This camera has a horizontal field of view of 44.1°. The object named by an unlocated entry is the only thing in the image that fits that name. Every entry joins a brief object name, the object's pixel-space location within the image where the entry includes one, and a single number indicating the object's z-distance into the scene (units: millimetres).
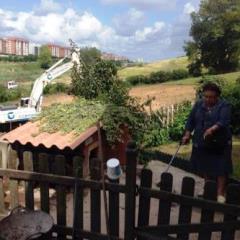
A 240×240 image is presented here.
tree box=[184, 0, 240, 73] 40563
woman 3827
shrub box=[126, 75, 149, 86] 31569
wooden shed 4559
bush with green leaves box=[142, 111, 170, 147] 8146
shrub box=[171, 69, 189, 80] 36330
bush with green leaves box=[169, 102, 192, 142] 8652
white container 2844
